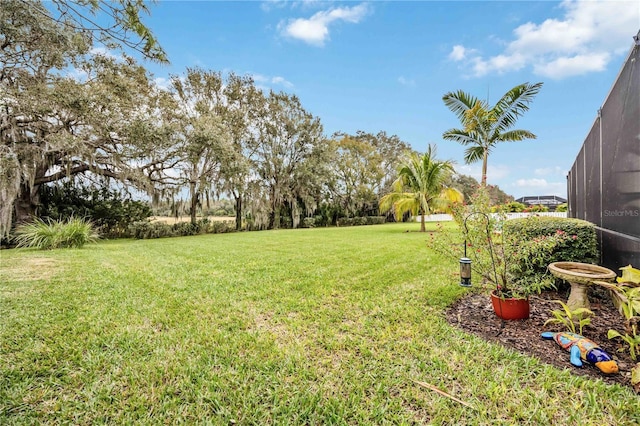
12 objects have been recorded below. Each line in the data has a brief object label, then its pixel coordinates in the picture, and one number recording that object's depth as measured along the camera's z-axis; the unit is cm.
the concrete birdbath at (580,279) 231
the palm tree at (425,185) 1194
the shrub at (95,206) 1013
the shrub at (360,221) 2052
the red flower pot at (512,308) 247
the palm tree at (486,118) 874
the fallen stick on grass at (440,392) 148
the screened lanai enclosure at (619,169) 256
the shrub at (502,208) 265
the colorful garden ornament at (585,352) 172
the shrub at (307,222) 1817
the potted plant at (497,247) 250
